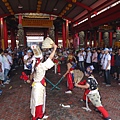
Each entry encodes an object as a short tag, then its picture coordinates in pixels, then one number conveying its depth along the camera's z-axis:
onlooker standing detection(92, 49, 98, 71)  7.53
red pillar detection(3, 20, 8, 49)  14.68
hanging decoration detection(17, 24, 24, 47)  12.87
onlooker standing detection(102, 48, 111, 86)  5.26
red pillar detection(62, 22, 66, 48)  16.17
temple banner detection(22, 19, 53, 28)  11.21
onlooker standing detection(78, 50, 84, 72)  7.76
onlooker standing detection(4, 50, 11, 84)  5.92
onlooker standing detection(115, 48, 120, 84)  5.80
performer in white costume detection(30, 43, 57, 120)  2.76
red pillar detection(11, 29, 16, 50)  20.49
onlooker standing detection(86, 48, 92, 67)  8.06
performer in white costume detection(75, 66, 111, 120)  3.14
